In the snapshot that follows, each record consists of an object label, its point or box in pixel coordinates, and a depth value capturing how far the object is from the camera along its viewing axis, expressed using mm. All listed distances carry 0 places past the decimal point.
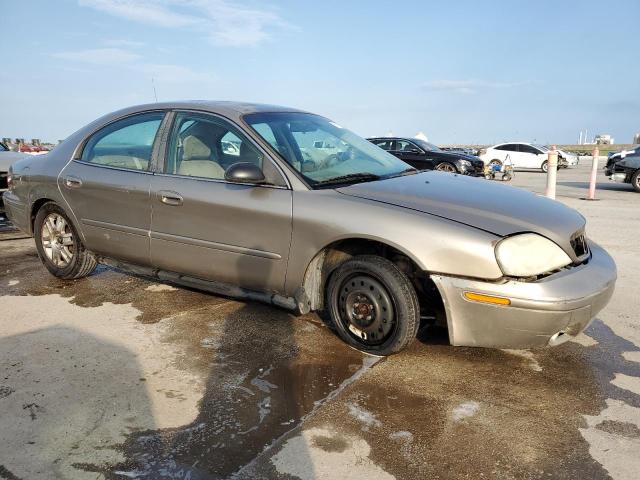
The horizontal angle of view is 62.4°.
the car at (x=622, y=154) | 14773
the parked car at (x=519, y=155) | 25975
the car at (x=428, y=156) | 16547
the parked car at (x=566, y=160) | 28578
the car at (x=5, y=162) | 8148
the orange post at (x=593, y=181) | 12039
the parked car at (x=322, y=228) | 2830
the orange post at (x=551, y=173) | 7926
